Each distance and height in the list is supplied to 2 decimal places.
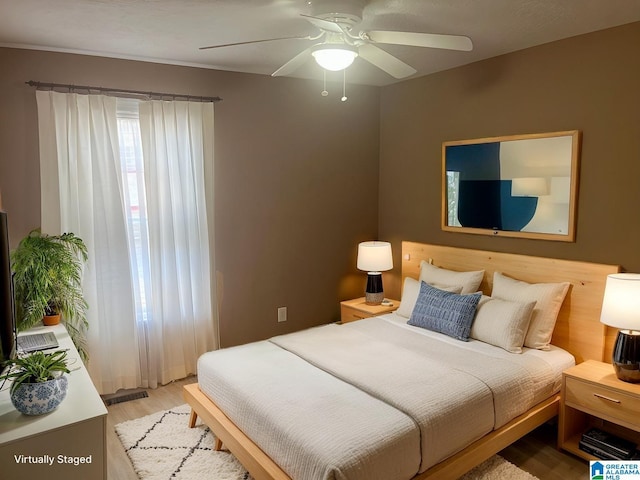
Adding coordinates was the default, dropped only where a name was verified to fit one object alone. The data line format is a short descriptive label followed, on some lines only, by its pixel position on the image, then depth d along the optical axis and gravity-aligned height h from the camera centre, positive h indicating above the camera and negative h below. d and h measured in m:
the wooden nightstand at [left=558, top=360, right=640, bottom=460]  2.55 -1.22
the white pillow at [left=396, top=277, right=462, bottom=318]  3.77 -0.85
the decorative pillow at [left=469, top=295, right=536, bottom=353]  3.06 -0.89
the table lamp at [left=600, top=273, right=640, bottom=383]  2.60 -0.74
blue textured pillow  3.27 -0.86
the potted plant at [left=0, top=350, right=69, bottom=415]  1.93 -0.77
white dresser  1.82 -0.97
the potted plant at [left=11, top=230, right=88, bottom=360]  2.85 -0.50
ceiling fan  2.27 +0.79
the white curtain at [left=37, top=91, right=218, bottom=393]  3.27 -0.17
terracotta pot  3.08 -0.79
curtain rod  3.15 +0.79
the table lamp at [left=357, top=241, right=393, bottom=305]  4.27 -0.64
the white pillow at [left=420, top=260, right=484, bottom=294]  3.66 -0.69
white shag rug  2.60 -1.53
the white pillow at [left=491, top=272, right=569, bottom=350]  3.13 -0.80
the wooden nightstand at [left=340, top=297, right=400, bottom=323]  4.14 -1.04
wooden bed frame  2.33 -1.00
